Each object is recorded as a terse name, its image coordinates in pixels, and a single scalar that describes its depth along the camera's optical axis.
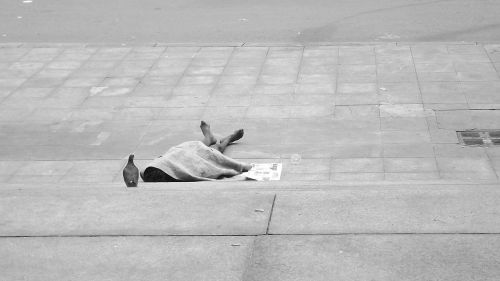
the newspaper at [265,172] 7.04
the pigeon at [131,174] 6.14
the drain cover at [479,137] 7.79
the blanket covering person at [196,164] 6.45
